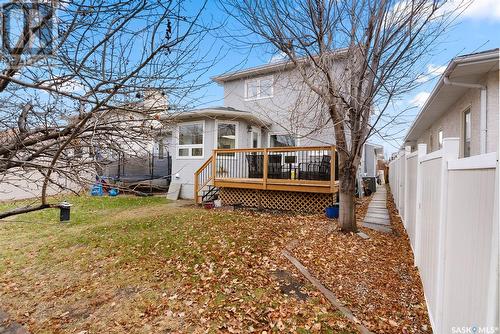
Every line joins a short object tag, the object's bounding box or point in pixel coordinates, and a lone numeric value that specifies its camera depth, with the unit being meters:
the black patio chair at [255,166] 9.76
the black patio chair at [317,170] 8.30
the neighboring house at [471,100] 4.38
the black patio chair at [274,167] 9.15
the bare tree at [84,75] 2.18
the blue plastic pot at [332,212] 7.60
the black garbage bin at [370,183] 13.81
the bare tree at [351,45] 4.96
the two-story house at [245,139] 8.98
